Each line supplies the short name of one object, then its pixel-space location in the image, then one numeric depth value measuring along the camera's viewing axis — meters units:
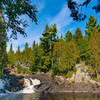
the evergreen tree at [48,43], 38.72
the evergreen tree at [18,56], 71.56
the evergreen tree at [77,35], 45.00
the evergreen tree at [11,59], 55.71
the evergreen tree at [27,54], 66.00
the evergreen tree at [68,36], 48.28
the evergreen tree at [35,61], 39.38
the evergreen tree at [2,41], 5.34
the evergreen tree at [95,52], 31.13
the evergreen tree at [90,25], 39.31
